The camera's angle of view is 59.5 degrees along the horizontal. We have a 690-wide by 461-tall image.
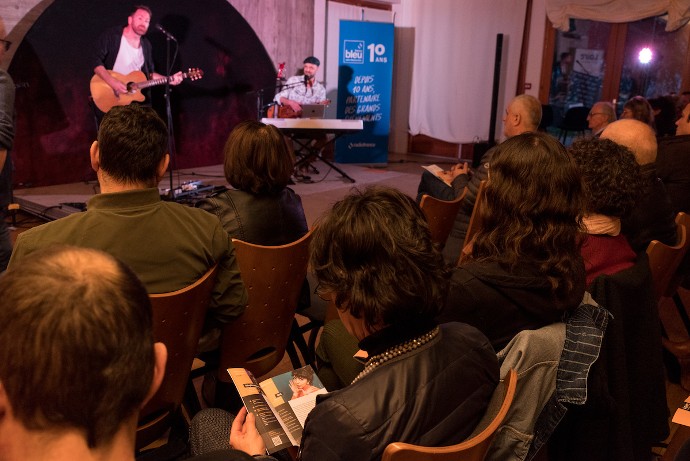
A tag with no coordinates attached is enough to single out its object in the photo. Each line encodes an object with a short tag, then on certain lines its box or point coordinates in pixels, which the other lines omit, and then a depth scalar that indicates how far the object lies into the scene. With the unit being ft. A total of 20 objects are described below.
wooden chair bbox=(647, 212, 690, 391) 7.32
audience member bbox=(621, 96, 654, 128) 15.29
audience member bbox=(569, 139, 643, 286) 6.11
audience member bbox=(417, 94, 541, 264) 9.61
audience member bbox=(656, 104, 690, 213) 11.30
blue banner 29.14
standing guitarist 20.26
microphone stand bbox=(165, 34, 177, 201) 22.64
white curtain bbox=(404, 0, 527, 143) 30.48
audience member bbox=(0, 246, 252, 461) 2.11
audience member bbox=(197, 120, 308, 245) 7.30
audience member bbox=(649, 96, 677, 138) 19.34
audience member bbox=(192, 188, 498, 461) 3.26
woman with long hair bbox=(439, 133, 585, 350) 4.92
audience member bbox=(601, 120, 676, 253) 8.05
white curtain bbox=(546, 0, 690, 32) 24.75
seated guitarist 24.89
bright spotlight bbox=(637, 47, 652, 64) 27.45
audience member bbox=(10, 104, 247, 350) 5.20
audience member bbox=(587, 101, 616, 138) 16.70
